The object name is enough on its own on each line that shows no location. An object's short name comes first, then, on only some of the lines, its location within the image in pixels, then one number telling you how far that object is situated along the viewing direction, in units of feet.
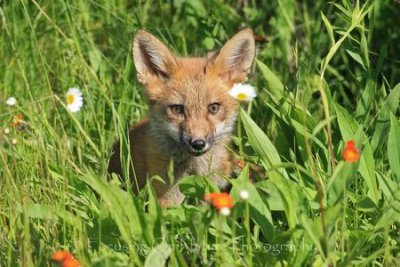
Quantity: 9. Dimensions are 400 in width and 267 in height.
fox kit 27.81
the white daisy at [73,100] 27.76
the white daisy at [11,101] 25.66
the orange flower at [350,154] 18.33
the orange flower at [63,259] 17.35
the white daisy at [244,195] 18.69
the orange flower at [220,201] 17.37
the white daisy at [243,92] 25.38
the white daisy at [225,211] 17.38
